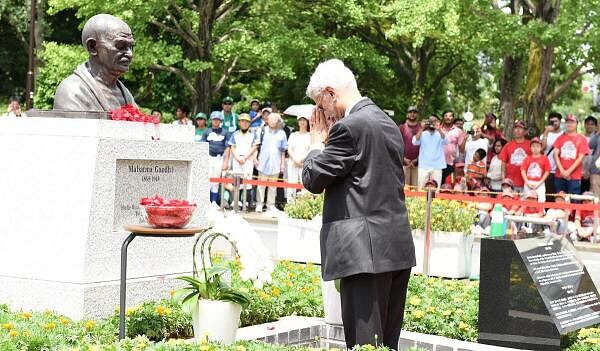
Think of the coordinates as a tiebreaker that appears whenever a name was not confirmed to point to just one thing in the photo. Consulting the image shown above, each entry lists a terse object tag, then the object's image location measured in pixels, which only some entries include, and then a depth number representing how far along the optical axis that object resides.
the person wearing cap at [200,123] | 19.11
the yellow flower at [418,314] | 8.20
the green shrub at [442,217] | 13.06
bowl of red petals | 6.54
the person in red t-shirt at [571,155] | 16.02
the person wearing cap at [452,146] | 18.11
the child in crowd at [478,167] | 17.17
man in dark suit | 5.84
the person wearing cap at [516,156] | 16.55
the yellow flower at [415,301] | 8.55
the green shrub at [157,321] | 7.25
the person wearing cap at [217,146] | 18.78
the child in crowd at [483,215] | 15.66
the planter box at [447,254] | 12.88
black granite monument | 7.67
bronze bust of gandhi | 8.36
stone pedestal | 7.75
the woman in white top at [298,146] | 17.58
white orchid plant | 6.68
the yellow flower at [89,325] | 7.00
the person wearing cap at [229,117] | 19.33
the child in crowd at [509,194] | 15.60
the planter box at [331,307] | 8.01
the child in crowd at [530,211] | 15.24
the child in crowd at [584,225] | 15.81
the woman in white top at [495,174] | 17.12
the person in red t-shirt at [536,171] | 15.91
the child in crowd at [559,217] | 14.99
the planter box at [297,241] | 13.67
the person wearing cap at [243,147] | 18.45
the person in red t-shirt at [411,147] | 18.09
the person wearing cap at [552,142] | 16.53
